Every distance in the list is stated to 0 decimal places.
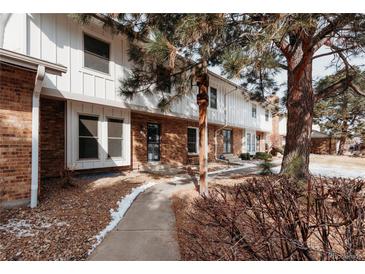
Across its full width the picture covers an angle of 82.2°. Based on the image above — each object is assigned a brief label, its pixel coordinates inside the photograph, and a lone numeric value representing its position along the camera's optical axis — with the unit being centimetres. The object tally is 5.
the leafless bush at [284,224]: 163
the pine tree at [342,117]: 1962
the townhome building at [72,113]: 438
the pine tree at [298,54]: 243
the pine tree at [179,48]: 287
